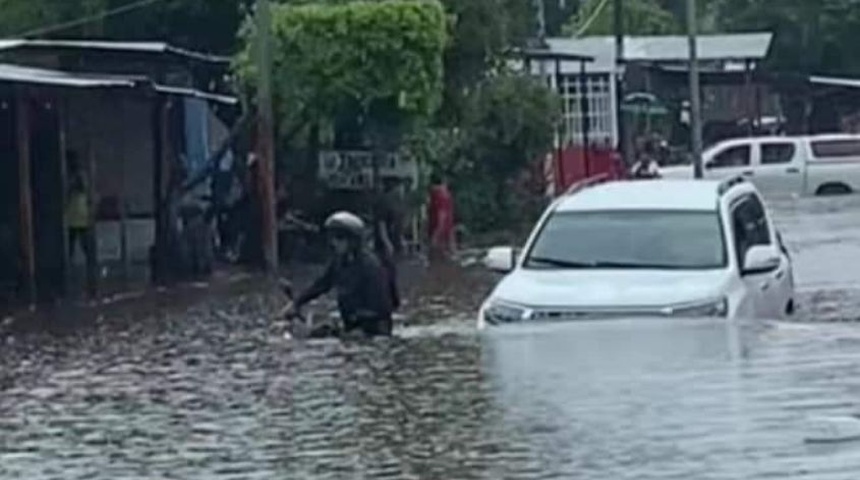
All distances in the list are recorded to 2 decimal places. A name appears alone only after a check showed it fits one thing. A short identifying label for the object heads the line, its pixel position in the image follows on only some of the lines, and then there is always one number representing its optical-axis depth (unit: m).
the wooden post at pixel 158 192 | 35.09
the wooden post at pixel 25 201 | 30.59
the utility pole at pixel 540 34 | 50.69
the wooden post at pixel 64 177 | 33.44
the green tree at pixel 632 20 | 83.50
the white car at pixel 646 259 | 17.28
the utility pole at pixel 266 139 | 34.03
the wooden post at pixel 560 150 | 47.89
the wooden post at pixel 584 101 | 56.21
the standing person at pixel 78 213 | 34.16
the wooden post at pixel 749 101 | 66.56
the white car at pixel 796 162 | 56.12
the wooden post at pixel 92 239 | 33.35
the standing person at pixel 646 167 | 47.46
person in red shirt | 39.22
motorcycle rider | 17.95
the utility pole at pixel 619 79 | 57.66
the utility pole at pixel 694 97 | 51.93
